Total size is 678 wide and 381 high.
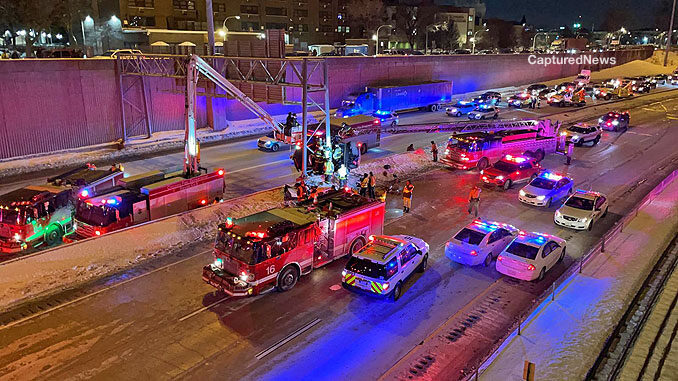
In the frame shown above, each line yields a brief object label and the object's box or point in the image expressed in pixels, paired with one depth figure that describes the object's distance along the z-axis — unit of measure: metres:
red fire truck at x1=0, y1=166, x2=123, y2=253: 18.92
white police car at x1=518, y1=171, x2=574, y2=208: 24.34
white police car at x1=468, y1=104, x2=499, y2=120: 49.97
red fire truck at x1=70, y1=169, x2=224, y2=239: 19.67
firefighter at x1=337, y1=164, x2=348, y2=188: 26.23
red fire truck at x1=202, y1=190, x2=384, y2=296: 14.85
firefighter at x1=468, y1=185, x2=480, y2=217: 23.03
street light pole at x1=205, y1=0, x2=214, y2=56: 37.36
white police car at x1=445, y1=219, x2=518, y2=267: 17.67
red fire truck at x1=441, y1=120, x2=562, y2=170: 30.88
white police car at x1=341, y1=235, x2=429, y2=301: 15.12
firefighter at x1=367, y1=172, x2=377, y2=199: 24.23
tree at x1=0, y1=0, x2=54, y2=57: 54.66
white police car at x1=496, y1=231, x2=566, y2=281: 16.53
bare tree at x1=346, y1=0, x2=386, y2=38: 113.25
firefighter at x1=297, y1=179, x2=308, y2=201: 21.69
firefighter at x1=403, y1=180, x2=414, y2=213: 23.53
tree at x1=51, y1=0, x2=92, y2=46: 58.97
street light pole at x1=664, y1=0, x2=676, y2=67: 97.35
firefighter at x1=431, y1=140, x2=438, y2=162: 33.28
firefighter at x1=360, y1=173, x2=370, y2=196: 23.91
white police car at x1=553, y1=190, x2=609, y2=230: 21.38
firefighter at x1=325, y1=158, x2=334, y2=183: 26.30
